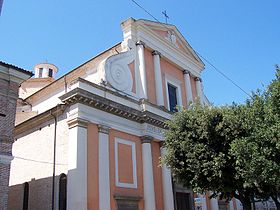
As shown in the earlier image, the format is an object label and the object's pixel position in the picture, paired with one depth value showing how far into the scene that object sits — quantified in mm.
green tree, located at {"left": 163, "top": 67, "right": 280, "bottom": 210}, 10945
